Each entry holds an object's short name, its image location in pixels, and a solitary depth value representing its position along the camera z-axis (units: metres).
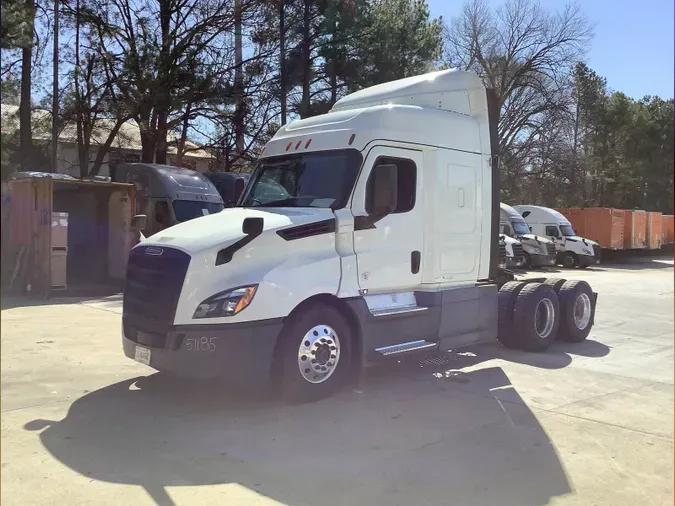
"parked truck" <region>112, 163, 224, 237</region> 16.67
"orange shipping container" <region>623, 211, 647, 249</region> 36.16
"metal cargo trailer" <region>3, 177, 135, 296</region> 13.58
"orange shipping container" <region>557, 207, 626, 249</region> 34.66
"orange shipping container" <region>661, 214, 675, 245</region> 29.69
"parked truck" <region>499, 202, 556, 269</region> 27.45
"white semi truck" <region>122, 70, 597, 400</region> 5.73
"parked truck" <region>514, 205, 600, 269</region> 29.56
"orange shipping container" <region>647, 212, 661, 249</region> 35.94
